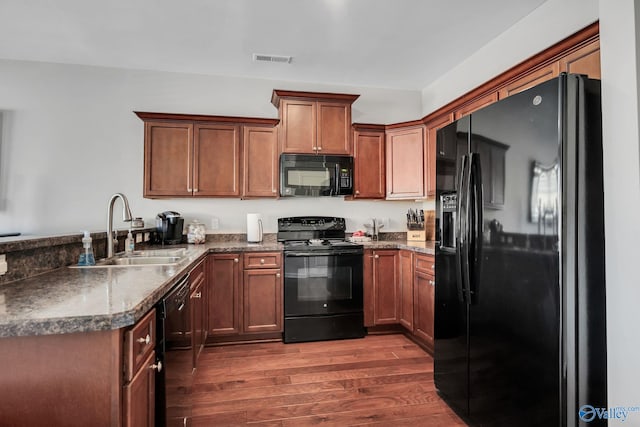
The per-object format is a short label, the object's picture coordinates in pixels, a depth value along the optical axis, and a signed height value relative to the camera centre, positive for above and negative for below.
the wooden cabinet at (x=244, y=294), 3.03 -0.72
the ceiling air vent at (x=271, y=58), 3.21 +1.53
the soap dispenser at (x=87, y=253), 1.91 -0.22
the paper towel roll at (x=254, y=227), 3.43 -0.12
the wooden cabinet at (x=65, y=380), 0.95 -0.48
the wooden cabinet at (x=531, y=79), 2.06 +0.90
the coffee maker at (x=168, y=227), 3.23 -0.11
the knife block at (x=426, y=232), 3.52 -0.17
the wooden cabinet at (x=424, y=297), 2.79 -0.71
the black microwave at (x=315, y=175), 3.39 +0.42
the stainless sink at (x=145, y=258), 2.11 -0.30
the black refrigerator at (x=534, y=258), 1.36 -0.19
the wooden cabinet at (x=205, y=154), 3.20 +0.60
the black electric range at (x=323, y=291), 3.13 -0.72
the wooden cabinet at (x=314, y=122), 3.40 +0.97
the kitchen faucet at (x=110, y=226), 2.02 -0.07
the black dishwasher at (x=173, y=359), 1.32 -0.64
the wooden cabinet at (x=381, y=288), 3.28 -0.71
